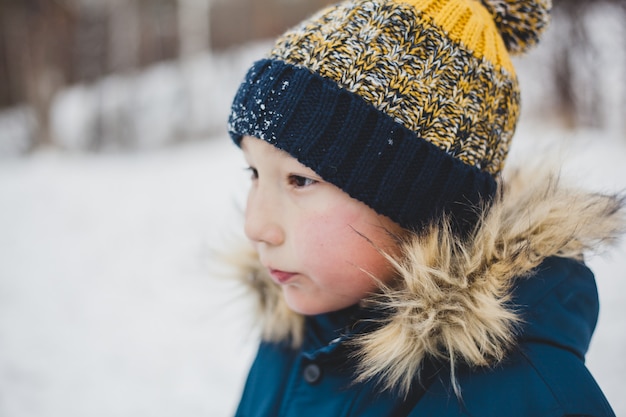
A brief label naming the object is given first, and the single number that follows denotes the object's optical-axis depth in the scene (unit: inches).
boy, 35.6
